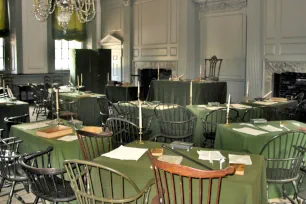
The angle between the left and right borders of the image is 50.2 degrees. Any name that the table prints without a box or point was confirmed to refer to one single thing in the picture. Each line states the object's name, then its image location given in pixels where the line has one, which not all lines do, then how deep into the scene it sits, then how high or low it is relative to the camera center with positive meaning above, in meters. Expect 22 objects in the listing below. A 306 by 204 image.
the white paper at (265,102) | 5.61 -0.36
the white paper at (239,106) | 5.24 -0.39
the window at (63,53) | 12.11 +1.06
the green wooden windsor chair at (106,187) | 1.92 -0.69
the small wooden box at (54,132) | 3.25 -0.51
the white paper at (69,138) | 3.16 -0.55
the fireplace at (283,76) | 7.79 +0.15
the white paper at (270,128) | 3.64 -0.52
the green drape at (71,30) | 11.48 +1.89
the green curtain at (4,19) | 10.27 +1.97
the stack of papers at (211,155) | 2.45 -0.57
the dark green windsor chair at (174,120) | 4.67 -0.60
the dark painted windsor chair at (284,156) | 2.84 -0.73
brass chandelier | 5.84 +1.40
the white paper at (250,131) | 3.49 -0.53
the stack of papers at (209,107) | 5.23 -0.41
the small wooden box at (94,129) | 3.48 -0.52
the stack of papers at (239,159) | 2.35 -0.57
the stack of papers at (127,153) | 2.53 -0.57
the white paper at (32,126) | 3.64 -0.50
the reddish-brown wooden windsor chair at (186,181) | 1.64 -0.58
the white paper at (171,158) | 2.36 -0.56
